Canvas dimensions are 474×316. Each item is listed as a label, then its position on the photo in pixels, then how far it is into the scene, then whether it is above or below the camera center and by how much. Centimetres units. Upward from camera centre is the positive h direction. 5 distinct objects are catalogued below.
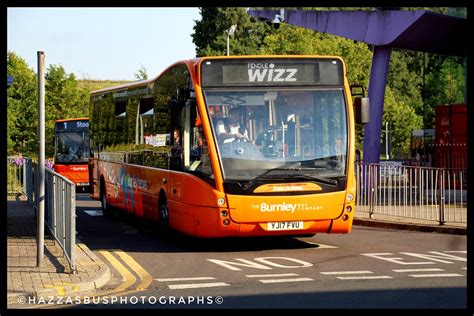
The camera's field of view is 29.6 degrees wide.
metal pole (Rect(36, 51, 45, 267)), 1115 -17
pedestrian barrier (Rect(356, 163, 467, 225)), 1822 -101
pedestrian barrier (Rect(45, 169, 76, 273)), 1112 -93
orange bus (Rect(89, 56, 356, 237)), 1316 -3
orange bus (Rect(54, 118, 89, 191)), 3697 -14
